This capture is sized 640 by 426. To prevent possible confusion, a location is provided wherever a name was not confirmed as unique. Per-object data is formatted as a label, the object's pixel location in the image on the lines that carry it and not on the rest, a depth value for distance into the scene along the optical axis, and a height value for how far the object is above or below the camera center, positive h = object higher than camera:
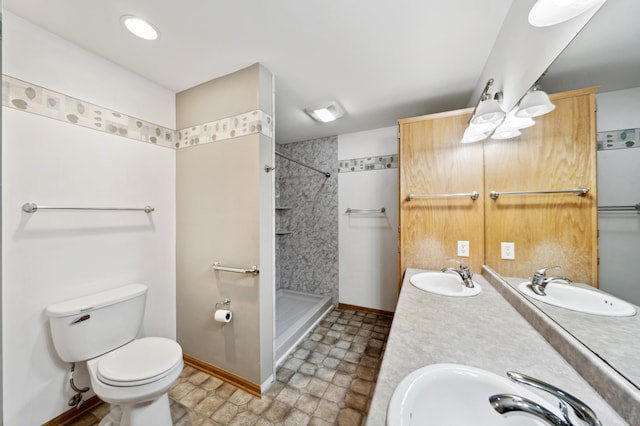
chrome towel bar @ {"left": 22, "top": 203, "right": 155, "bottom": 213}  1.41 +0.03
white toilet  1.36 -0.84
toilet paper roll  1.79 -0.70
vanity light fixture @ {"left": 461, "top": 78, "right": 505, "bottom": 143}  1.50 +0.58
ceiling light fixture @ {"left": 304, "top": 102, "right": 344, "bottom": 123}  2.33 +0.94
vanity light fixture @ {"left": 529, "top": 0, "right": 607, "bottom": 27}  0.87 +0.72
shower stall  3.20 -0.17
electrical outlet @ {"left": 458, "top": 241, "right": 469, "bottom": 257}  1.98 -0.26
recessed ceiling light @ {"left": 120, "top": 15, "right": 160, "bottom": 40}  1.42 +1.05
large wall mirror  0.77 +0.17
